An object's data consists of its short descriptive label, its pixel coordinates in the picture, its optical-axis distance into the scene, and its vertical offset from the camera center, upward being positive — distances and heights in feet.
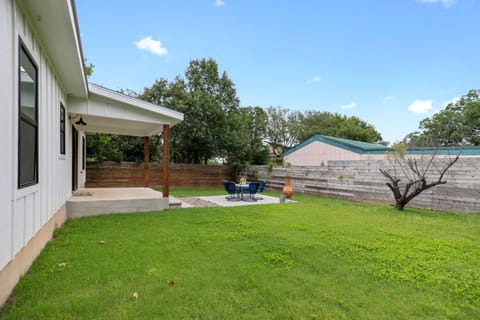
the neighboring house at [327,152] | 49.66 +1.79
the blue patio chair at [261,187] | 33.33 -3.57
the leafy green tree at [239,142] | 51.29 +3.54
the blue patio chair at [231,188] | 31.45 -3.56
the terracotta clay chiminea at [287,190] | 31.83 -3.82
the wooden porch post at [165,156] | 23.40 +0.32
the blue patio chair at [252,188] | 31.60 -3.56
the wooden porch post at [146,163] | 33.99 -0.50
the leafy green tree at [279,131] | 99.86 +11.70
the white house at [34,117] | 7.41 +1.72
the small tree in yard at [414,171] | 24.41 -1.19
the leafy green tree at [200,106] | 48.91 +10.57
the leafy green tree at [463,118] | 80.79 +15.41
